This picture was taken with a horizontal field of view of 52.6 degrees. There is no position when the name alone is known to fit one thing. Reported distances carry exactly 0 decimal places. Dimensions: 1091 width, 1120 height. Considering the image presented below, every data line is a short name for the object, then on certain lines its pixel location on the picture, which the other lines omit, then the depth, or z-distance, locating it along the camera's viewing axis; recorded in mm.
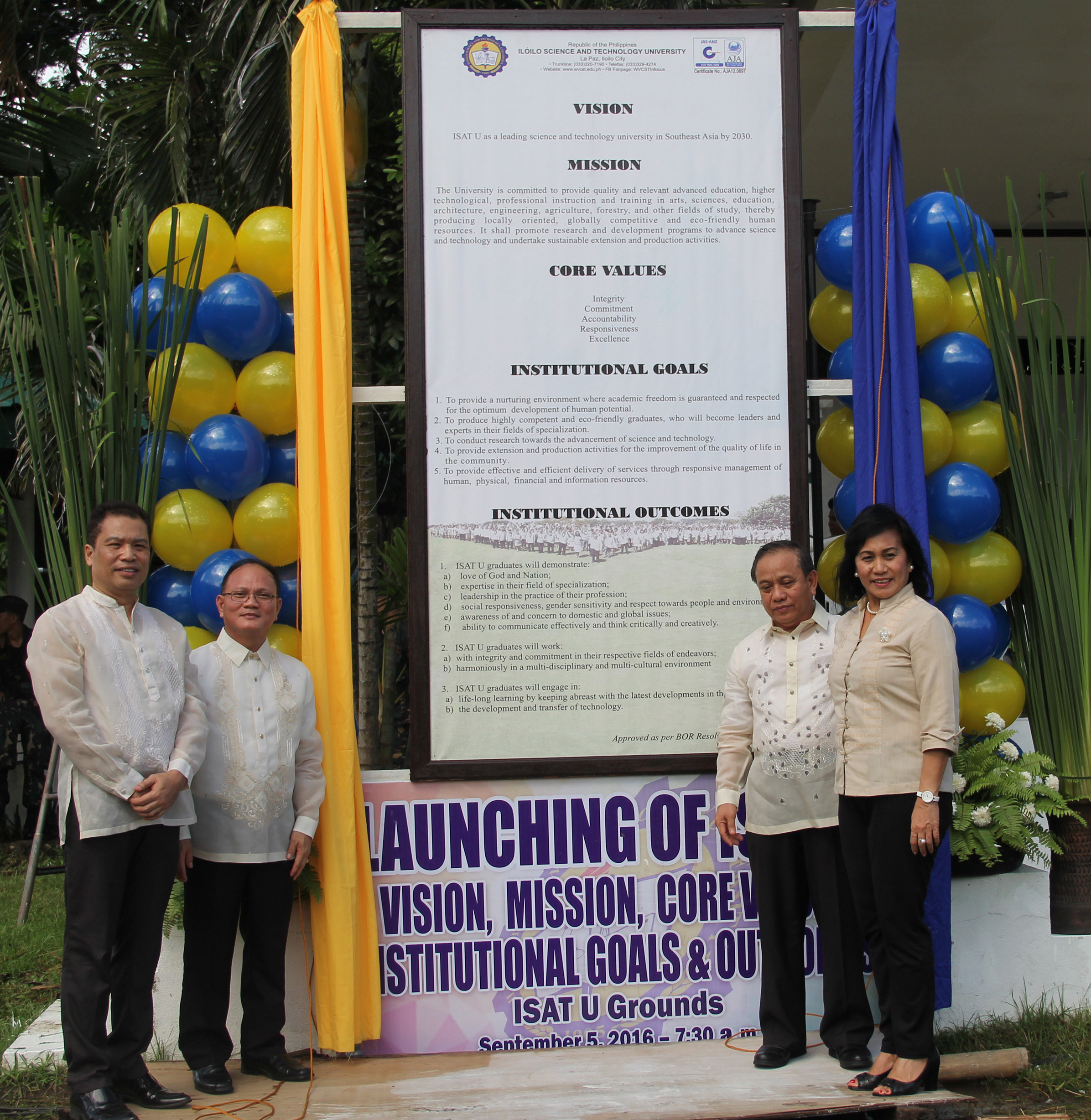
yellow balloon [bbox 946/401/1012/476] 3877
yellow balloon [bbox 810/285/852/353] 4035
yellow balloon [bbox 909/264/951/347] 3812
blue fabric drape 3666
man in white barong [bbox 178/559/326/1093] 3268
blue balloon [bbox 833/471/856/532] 3902
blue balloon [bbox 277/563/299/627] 3711
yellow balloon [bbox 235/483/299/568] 3635
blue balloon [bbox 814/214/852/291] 3920
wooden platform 3059
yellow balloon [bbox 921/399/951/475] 3793
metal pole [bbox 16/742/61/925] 5371
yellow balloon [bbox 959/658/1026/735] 3748
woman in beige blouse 3008
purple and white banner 3662
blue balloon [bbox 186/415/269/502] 3564
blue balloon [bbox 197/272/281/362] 3619
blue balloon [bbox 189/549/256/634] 3494
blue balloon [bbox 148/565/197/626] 3646
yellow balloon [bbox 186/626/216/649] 3592
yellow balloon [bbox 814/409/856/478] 3986
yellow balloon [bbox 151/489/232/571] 3598
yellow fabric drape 3480
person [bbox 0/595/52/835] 7102
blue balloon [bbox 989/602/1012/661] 3789
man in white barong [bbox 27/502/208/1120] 2969
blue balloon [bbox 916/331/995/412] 3812
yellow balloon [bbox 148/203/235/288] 3721
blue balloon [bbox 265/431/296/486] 3771
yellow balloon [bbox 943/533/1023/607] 3785
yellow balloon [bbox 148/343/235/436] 3652
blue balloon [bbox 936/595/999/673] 3672
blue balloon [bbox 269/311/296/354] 3838
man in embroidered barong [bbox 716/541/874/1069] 3305
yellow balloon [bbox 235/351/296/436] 3686
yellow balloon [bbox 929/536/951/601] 3715
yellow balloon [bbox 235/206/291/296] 3777
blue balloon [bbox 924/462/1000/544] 3721
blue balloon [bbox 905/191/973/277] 3895
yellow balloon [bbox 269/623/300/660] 3617
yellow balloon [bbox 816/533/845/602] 3863
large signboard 3738
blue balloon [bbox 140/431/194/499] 3672
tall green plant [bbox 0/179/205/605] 3490
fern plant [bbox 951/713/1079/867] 3605
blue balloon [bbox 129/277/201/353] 3576
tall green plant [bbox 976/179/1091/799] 3760
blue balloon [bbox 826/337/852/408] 3938
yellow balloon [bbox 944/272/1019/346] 3920
